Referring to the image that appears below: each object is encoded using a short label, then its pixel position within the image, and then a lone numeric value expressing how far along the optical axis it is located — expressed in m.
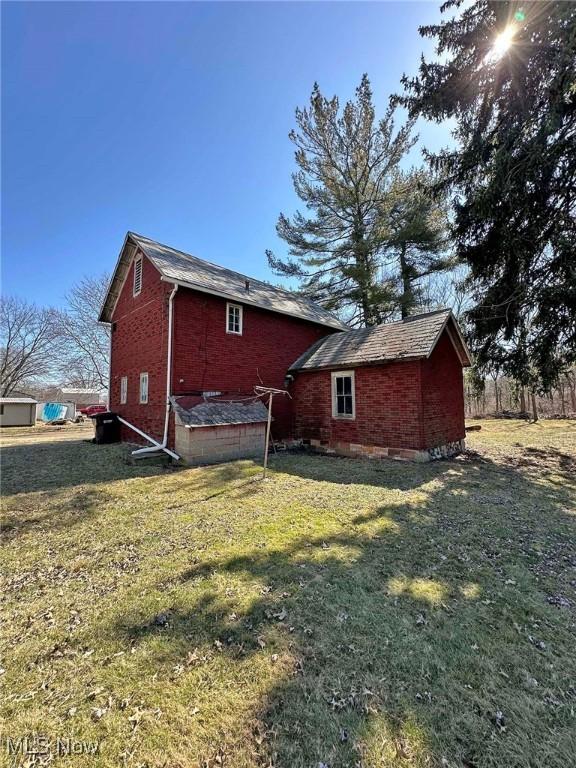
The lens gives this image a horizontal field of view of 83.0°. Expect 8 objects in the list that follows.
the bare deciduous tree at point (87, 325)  29.34
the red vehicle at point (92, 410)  26.22
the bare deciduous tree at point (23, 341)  33.94
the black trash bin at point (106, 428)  12.77
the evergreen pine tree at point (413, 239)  18.23
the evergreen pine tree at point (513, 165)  7.89
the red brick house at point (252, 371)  9.84
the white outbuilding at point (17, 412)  23.64
